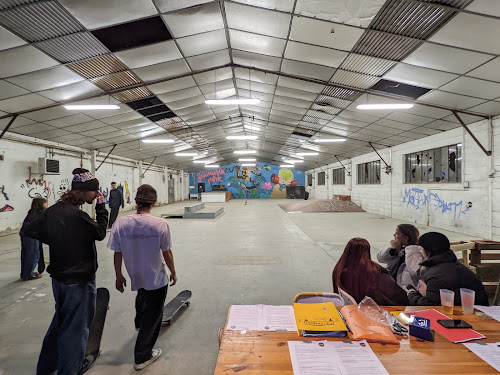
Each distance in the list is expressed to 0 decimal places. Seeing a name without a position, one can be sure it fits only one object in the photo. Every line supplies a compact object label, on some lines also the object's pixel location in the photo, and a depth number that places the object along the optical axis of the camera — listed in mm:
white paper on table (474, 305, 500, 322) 1552
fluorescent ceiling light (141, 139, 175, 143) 9909
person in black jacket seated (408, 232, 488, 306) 1826
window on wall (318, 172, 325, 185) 21688
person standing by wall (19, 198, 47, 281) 3992
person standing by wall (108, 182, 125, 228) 8102
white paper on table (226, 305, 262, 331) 1465
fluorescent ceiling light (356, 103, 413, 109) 5984
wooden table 1112
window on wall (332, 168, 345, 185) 17438
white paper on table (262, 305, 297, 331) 1451
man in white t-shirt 2070
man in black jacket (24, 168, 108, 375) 1818
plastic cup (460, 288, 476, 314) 1622
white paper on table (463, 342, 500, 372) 1145
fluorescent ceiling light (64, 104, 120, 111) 6070
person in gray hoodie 2549
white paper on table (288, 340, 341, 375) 1102
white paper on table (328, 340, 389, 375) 1095
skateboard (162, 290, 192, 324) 2771
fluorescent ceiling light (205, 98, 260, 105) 6160
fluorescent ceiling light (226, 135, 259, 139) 11332
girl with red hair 1990
